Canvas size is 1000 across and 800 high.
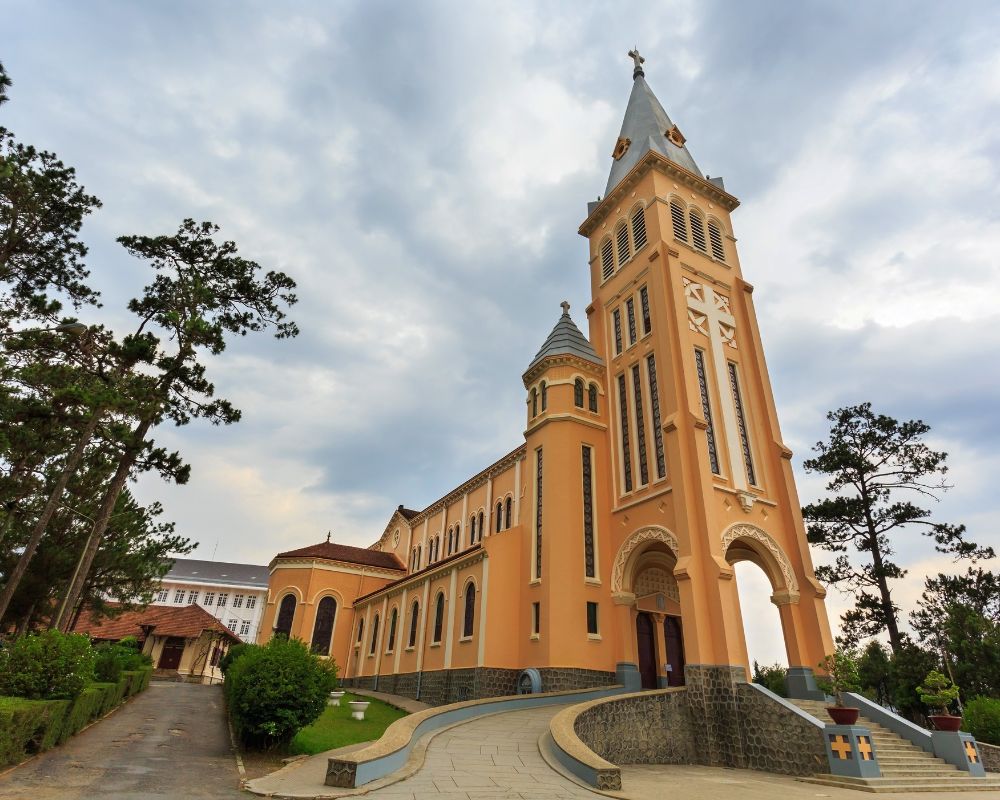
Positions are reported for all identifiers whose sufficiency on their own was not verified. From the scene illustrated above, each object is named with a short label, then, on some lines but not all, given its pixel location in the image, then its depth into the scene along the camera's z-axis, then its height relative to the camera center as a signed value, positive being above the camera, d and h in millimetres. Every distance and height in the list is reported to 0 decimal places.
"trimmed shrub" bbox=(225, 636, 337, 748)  10906 -281
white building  62094 +8035
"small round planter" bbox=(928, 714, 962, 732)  13664 -290
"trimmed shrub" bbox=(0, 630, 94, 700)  10344 -19
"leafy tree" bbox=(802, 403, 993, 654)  22234 +7155
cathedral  18328 +6294
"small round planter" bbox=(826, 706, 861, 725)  12453 -203
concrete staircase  11555 -1303
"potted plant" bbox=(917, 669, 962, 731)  13305 +227
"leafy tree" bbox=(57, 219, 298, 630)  15398 +9663
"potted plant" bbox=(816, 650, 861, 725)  13789 +676
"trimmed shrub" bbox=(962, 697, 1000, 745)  16625 -249
